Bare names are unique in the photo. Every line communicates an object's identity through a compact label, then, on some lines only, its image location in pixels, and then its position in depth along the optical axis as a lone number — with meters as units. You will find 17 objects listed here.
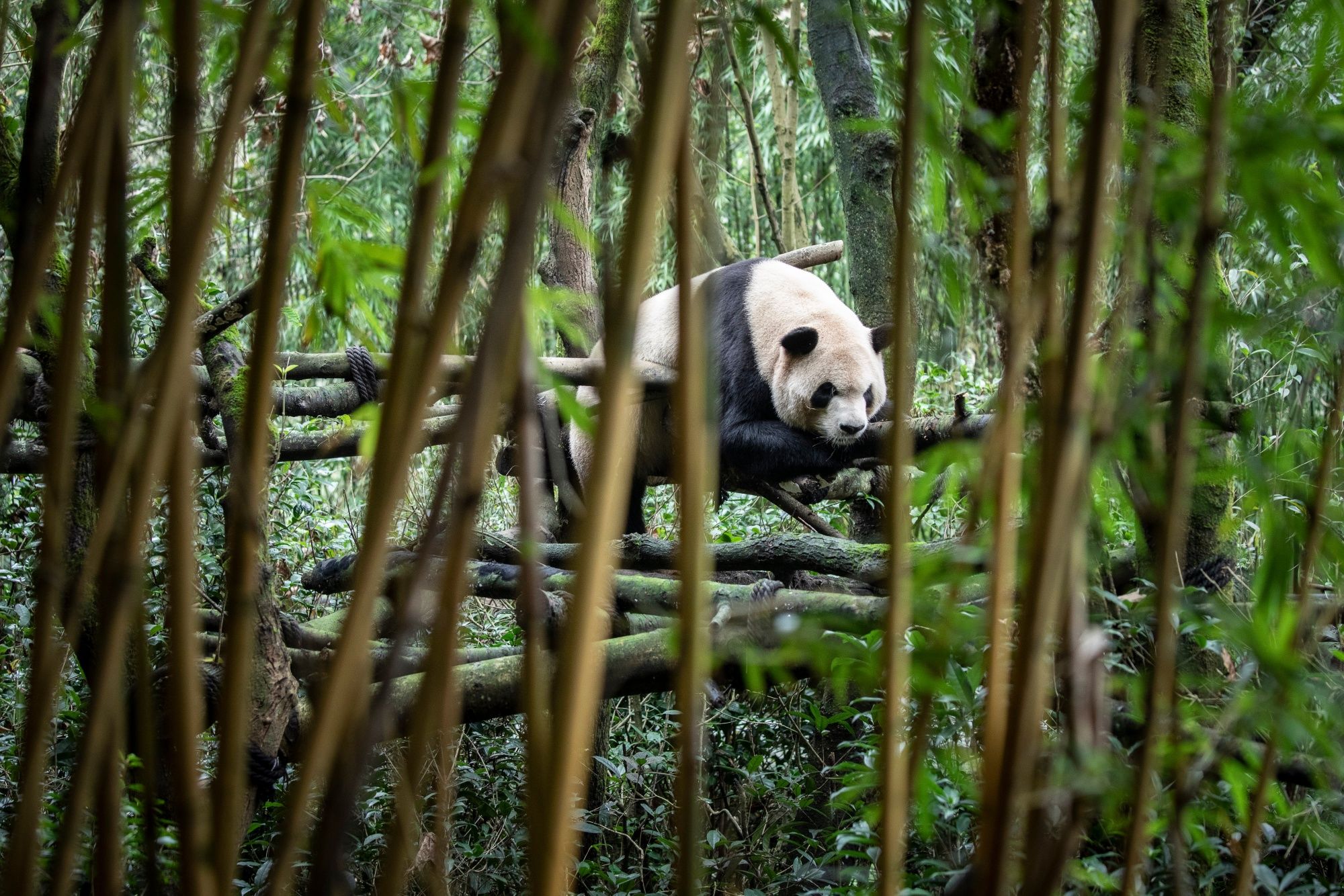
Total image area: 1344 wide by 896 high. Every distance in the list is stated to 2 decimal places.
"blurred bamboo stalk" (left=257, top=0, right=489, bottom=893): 3.77
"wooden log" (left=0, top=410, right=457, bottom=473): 12.95
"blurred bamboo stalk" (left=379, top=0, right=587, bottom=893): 3.64
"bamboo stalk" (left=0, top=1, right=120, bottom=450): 4.38
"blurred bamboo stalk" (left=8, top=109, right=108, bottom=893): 4.44
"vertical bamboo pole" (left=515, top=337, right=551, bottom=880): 3.90
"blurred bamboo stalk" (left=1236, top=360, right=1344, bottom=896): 4.69
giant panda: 13.98
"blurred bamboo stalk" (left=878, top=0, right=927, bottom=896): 4.03
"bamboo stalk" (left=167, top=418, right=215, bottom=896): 4.04
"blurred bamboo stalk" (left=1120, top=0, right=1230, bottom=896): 4.02
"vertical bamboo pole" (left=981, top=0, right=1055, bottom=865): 4.25
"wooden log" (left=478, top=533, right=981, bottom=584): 12.82
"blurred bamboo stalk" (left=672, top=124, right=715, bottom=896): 3.73
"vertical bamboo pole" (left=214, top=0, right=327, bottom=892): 3.99
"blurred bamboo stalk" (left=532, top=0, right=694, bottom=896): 3.48
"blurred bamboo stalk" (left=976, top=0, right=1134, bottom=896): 3.73
